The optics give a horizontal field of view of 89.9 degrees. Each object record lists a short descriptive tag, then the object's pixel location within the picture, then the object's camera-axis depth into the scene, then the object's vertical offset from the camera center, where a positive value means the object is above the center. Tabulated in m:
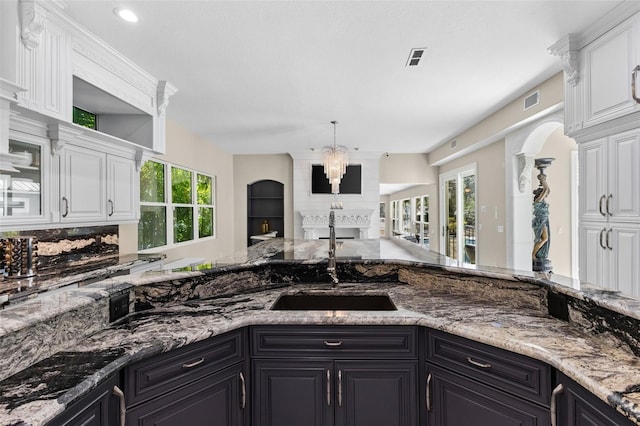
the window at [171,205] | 4.27 +0.13
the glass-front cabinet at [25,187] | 2.08 +0.19
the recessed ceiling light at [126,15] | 2.16 +1.37
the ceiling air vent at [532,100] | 3.56 +1.29
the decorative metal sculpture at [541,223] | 2.50 -0.09
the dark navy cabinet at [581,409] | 0.90 -0.59
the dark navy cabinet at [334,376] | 1.51 -0.77
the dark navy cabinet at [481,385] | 1.17 -0.70
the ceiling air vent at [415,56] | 2.70 +1.38
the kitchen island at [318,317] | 0.95 -0.49
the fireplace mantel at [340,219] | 7.11 -0.12
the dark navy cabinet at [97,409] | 0.89 -0.59
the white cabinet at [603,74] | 2.12 +1.02
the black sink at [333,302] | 2.05 -0.57
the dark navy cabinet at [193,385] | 1.18 -0.70
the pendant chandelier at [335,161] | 5.38 +0.89
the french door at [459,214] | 6.14 -0.01
